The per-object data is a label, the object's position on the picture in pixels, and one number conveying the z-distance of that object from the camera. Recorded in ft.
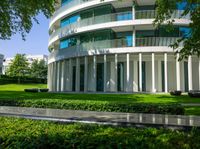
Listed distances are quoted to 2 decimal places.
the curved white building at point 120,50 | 60.44
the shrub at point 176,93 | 52.71
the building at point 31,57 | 256.00
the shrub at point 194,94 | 48.46
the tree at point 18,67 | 134.18
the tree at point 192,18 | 23.96
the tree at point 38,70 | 165.29
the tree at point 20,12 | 35.17
